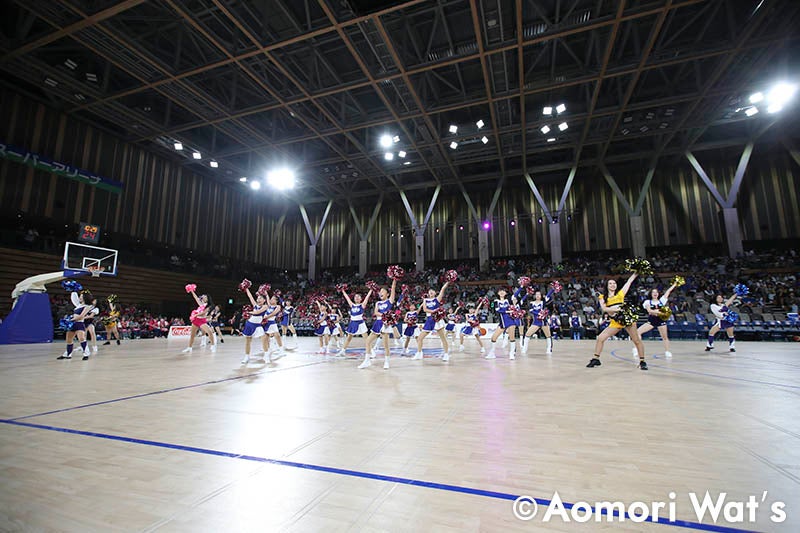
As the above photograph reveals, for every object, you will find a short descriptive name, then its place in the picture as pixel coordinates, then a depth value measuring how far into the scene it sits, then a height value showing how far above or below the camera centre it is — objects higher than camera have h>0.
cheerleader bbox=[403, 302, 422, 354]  10.08 -0.20
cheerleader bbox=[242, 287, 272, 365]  8.16 -0.12
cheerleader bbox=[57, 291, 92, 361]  8.67 -0.06
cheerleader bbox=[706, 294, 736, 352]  10.28 -0.13
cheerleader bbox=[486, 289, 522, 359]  9.37 -0.14
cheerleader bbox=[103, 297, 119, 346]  12.88 -0.25
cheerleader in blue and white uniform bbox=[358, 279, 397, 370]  7.75 -0.01
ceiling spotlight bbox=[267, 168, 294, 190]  24.31 +10.23
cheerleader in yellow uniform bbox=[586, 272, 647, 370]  6.84 +0.03
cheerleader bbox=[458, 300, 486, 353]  11.19 -0.27
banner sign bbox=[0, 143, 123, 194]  17.42 +8.09
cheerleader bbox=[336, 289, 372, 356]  8.15 -0.09
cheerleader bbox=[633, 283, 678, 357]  7.65 +0.10
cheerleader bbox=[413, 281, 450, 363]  8.82 -0.18
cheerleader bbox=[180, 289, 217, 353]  11.60 -0.09
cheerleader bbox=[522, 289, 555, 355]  10.40 -0.10
